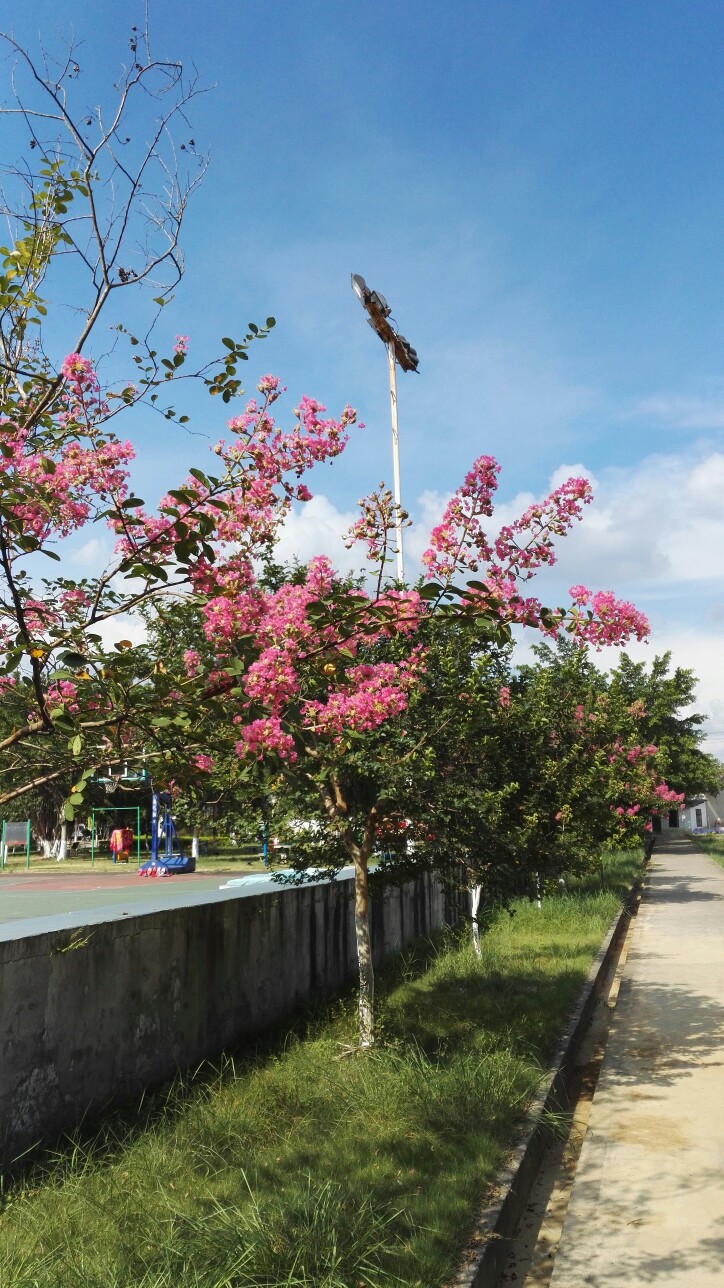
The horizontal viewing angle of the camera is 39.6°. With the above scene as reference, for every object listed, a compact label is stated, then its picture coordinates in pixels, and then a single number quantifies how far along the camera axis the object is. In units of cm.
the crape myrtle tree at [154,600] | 312
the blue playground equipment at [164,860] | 2806
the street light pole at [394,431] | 1486
